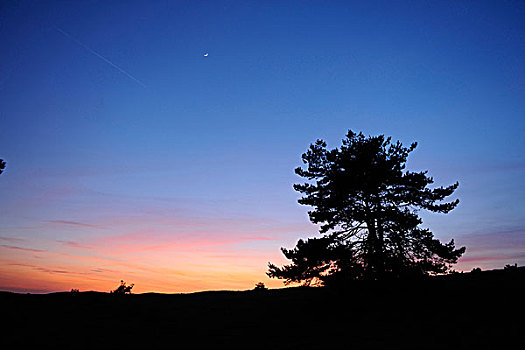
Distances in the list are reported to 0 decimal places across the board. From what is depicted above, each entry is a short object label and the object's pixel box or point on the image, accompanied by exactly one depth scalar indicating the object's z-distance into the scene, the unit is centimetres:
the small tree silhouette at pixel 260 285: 4157
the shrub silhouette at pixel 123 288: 4281
